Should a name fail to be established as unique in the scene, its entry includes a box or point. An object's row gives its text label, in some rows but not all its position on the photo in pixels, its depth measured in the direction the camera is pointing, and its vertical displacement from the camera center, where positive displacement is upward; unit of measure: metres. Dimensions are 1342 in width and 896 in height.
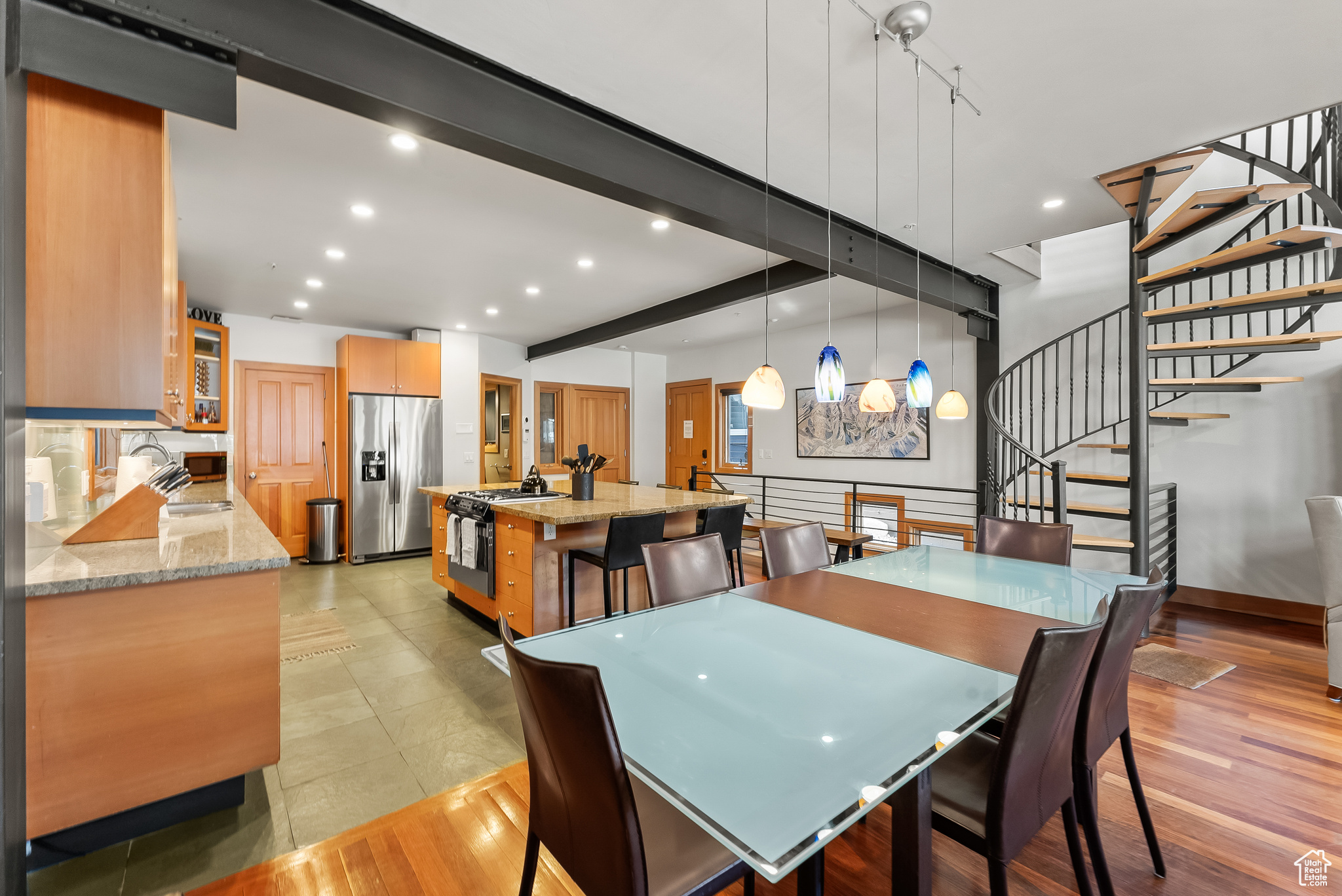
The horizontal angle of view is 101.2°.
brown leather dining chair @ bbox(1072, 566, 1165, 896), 1.33 -0.67
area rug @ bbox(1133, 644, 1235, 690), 2.87 -1.21
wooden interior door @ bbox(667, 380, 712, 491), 7.89 +0.26
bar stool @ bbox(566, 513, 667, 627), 2.99 -0.54
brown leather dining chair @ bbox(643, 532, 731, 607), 1.97 -0.47
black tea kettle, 4.08 -0.29
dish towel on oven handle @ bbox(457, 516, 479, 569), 3.65 -0.67
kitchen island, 3.18 -0.63
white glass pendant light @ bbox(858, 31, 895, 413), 2.32 +0.20
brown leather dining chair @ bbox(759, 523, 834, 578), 2.41 -0.48
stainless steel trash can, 5.66 -0.89
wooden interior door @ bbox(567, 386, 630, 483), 7.89 +0.29
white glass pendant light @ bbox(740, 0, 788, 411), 2.12 +0.22
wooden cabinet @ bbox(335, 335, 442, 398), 5.76 +0.86
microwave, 4.98 -0.19
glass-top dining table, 0.83 -0.54
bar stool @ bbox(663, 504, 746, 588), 3.36 -0.49
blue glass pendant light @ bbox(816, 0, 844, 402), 2.12 +0.28
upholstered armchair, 2.62 -0.58
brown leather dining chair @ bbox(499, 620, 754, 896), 0.90 -0.66
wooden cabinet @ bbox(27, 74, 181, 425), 1.58 +0.59
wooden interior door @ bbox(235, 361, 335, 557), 5.68 +0.06
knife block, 2.11 -0.30
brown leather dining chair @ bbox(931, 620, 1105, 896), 1.07 -0.70
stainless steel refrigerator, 5.75 -0.29
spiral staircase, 2.83 +0.79
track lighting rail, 1.75 +1.36
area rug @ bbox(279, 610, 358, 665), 3.29 -1.23
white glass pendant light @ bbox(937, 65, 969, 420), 2.77 +0.20
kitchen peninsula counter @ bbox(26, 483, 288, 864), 1.56 -0.74
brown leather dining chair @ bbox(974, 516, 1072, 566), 2.58 -0.46
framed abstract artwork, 5.73 +0.17
